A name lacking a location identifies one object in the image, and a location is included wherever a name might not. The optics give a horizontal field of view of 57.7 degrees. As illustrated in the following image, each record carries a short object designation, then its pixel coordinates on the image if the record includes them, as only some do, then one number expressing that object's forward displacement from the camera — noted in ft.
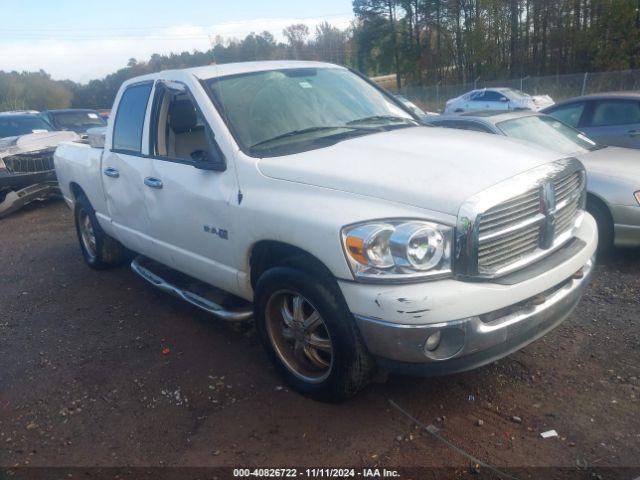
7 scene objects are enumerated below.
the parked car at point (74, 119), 46.83
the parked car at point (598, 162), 17.11
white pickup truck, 9.32
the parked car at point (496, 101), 78.28
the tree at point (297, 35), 170.09
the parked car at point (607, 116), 26.58
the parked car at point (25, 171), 32.73
